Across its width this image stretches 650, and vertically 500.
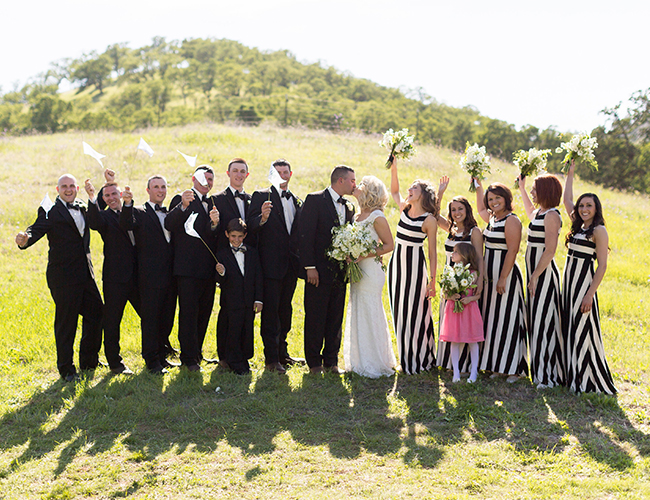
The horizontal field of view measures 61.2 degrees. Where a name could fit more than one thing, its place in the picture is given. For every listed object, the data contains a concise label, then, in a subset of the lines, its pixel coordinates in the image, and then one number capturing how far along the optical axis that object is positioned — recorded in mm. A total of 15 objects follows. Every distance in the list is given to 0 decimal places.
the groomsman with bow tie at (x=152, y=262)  7020
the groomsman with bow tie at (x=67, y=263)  6840
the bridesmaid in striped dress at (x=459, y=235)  6852
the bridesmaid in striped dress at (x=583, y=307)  6352
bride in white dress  7047
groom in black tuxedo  6969
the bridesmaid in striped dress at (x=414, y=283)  6980
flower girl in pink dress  6801
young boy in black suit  7062
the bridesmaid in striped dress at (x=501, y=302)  6773
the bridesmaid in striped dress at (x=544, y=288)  6496
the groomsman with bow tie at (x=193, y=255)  6961
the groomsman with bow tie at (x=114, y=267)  6988
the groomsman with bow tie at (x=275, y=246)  7164
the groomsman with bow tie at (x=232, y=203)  7059
